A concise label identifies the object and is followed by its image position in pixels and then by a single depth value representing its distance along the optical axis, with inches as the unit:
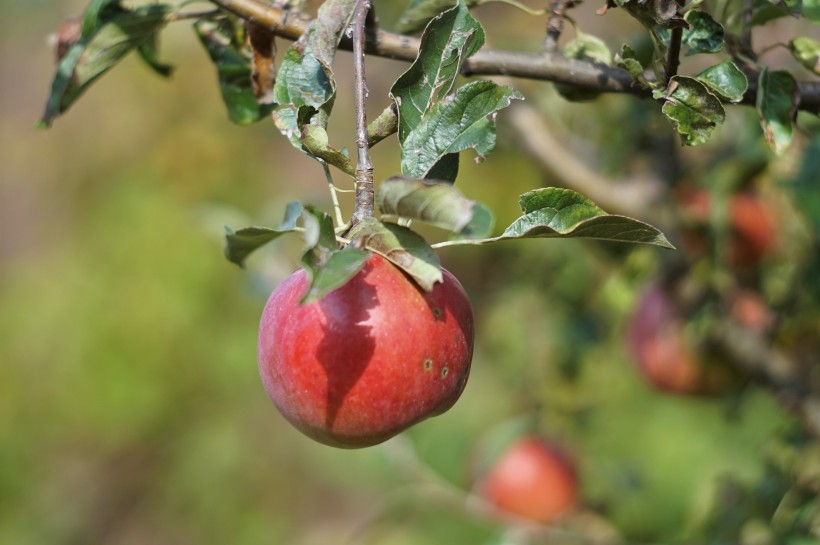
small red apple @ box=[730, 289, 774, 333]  68.1
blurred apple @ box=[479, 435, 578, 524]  78.8
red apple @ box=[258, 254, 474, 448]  42.4
